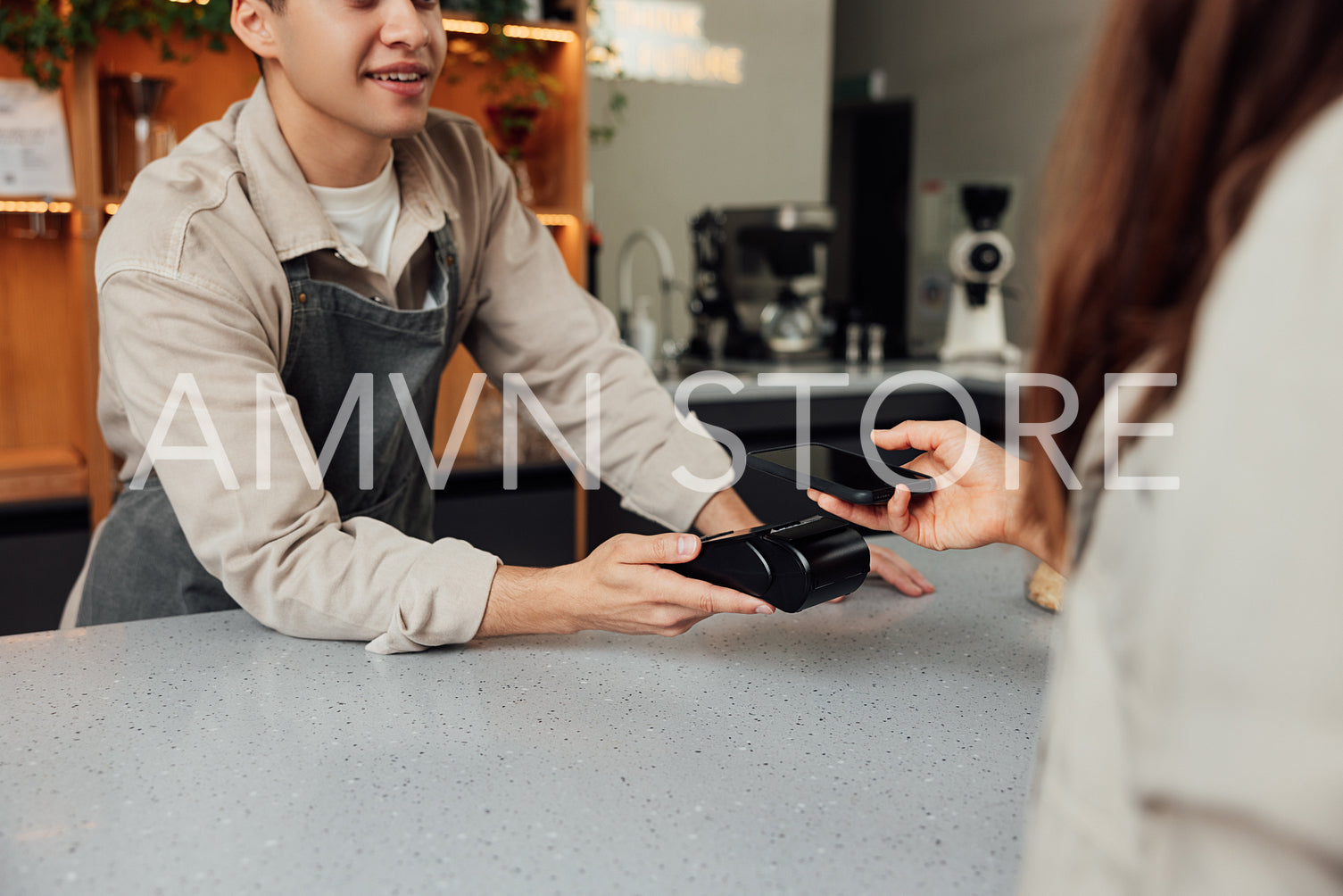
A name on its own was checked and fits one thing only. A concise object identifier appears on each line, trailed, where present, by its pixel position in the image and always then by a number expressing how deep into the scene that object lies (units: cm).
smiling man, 97
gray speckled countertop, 62
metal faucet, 316
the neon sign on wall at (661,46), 382
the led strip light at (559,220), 294
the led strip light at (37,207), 244
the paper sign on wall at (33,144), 238
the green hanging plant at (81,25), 229
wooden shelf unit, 241
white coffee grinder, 337
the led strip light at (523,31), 272
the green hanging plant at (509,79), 283
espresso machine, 329
